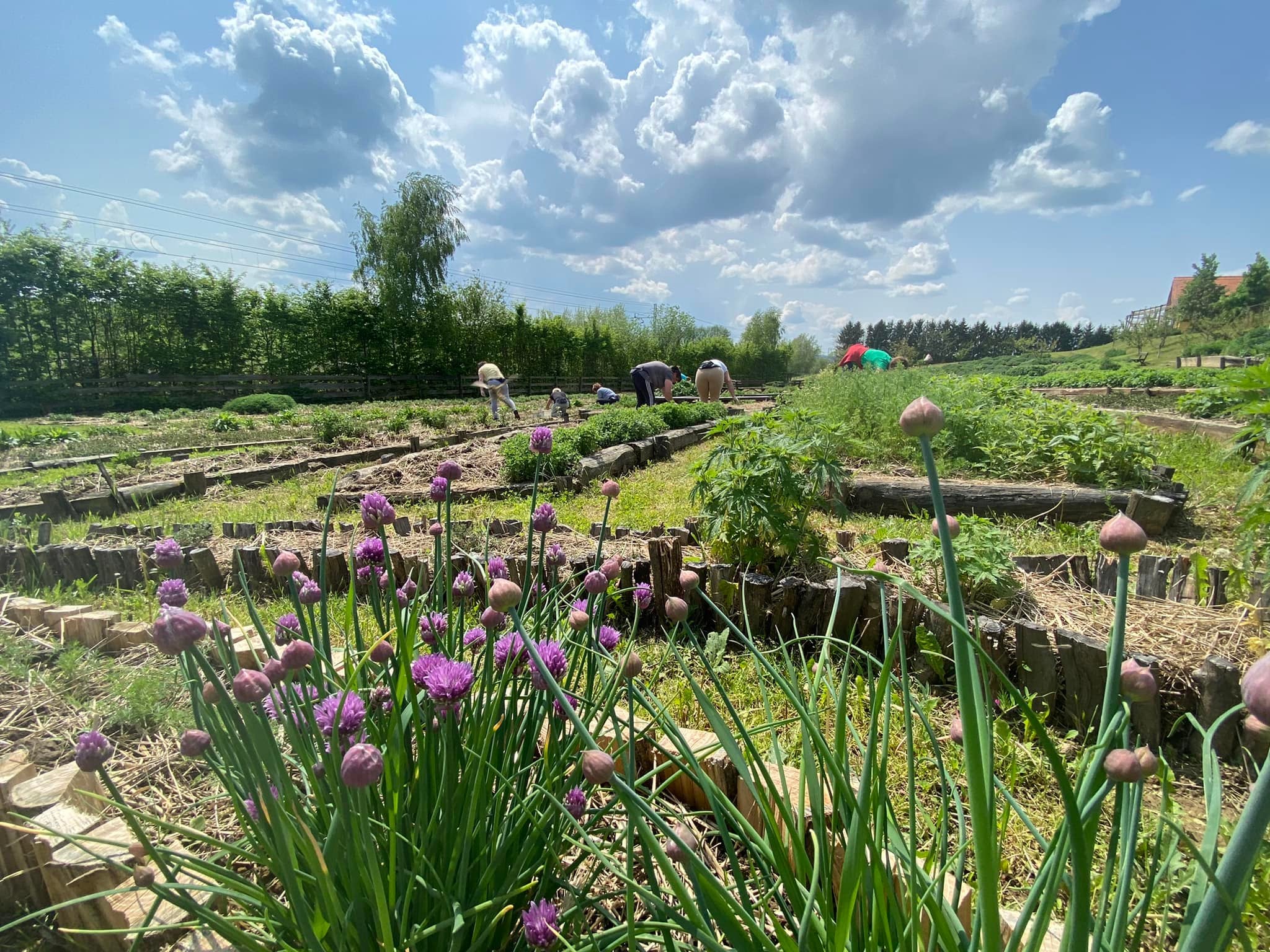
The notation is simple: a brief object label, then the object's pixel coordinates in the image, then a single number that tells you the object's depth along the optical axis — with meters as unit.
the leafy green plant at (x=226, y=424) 9.97
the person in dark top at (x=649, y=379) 13.03
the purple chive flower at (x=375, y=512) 1.12
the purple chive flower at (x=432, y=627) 1.13
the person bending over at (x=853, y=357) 17.27
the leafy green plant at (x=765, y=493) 2.93
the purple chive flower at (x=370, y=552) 1.20
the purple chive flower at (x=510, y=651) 1.14
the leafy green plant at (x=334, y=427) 8.63
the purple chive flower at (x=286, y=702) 0.92
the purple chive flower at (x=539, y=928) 0.84
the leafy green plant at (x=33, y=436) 8.35
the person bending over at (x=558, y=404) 12.91
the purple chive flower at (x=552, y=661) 1.02
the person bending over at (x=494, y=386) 13.01
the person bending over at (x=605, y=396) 14.74
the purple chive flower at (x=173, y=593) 0.87
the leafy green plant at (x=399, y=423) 9.91
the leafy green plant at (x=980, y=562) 2.48
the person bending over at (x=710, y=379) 14.50
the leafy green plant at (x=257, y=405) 14.95
